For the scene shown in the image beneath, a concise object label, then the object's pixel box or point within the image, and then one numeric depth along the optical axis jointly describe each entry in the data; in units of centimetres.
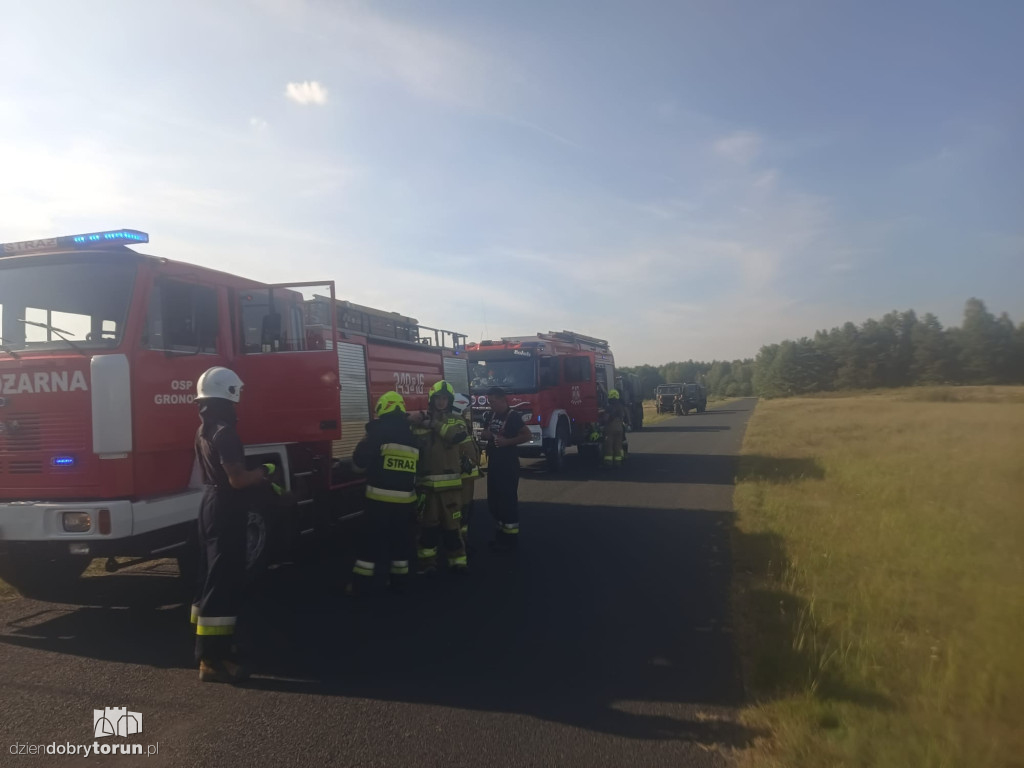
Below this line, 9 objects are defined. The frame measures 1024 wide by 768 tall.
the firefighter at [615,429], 1581
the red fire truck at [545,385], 1486
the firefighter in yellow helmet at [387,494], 616
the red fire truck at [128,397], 517
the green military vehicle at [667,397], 5041
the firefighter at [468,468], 717
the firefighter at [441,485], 676
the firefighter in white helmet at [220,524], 439
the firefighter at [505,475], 771
